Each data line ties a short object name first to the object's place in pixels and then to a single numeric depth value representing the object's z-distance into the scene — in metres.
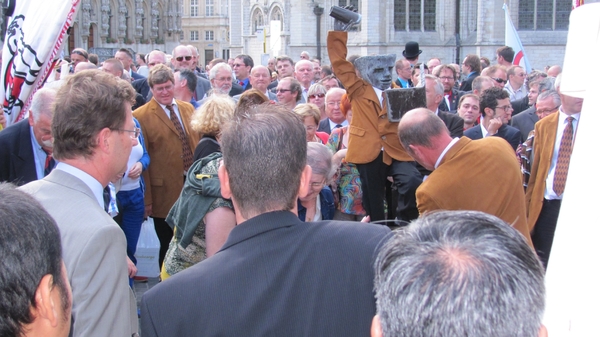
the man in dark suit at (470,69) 11.18
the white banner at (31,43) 4.44
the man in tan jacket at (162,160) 5.90
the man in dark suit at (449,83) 9.65
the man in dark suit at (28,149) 4.11
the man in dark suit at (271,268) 1.88
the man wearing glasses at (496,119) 6.64
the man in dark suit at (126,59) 12.16
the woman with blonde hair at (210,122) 4.22
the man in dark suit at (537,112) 6.21
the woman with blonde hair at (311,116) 6.15
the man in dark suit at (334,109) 7.27
